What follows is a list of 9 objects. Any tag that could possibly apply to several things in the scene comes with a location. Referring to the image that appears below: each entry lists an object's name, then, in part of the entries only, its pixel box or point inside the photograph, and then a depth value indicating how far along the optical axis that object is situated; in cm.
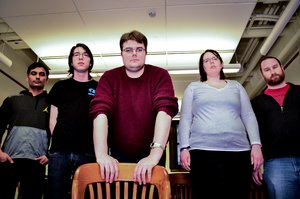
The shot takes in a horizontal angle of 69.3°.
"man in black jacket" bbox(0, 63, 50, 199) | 170
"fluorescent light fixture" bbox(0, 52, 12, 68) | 306
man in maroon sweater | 99
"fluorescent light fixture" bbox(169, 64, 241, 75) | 357
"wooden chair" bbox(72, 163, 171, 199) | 69
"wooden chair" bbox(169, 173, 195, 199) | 169
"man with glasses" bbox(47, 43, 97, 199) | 136
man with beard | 148
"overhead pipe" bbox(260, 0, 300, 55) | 234
